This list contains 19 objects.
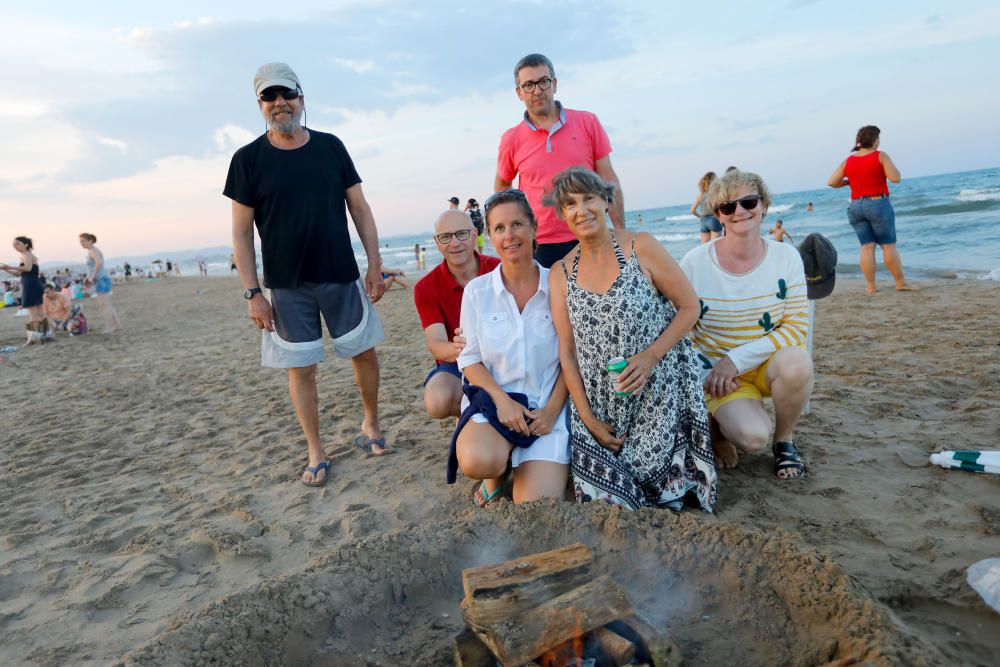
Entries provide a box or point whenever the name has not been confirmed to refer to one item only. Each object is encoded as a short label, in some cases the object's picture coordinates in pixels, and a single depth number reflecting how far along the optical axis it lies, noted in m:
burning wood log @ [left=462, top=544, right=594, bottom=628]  1.78
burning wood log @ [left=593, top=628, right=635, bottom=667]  1.68
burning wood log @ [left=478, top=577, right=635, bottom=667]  1.68
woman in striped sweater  2.93
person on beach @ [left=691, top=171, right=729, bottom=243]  8.82
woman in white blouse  2.78
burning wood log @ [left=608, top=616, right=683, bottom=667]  1.71
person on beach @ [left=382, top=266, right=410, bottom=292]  13.93
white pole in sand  3.11
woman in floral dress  2.65
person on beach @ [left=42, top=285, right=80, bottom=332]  10.35
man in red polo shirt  3.24
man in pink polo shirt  3.59
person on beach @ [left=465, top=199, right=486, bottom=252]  10.99
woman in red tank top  7.06
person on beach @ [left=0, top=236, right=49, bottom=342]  9.08
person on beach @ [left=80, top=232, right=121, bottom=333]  9.66
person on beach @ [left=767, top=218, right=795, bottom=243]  10.88
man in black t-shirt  3.30
